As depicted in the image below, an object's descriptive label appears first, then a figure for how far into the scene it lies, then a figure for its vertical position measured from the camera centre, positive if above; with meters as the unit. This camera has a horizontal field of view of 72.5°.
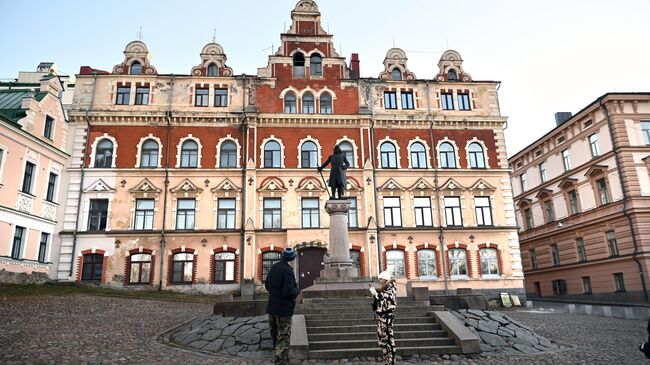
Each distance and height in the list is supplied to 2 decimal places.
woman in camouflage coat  9.03 -0.49
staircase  11.25 -1.04
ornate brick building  28.56 +8.07
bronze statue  18.09 +4.68
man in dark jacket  9.19 -0.22
